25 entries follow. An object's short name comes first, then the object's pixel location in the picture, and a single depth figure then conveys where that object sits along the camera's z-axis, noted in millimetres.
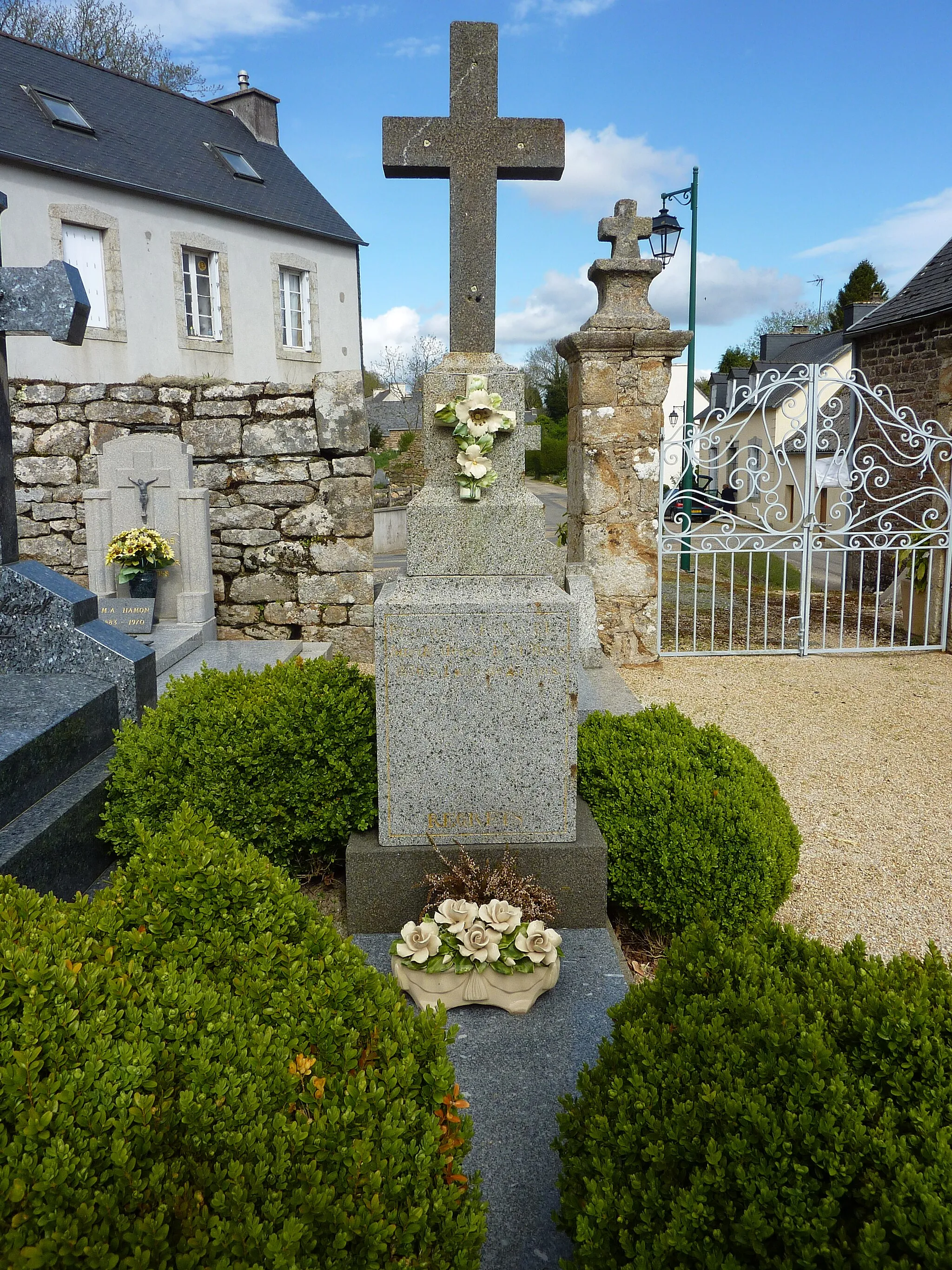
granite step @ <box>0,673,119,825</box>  3133
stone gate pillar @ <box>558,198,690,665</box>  8055
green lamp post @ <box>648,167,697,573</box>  13328
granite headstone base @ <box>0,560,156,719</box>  4051
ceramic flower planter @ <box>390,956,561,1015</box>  2891
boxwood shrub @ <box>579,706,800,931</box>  3482
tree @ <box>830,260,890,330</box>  27922
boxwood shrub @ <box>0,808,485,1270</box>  1287
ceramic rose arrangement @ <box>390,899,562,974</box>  2854
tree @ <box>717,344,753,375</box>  35688
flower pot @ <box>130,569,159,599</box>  7609
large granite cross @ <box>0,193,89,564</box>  3934
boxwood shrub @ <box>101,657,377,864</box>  3572
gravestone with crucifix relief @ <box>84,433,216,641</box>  7828
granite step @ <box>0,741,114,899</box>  2971
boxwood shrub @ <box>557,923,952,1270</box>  1346
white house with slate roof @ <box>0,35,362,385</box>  15445
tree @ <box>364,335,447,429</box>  45188
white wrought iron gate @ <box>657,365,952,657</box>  8562
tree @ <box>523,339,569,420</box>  39625
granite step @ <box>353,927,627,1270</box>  2074
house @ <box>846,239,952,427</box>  11453
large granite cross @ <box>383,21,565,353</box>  3588
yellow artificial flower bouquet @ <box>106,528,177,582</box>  7523
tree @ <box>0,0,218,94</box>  21828
